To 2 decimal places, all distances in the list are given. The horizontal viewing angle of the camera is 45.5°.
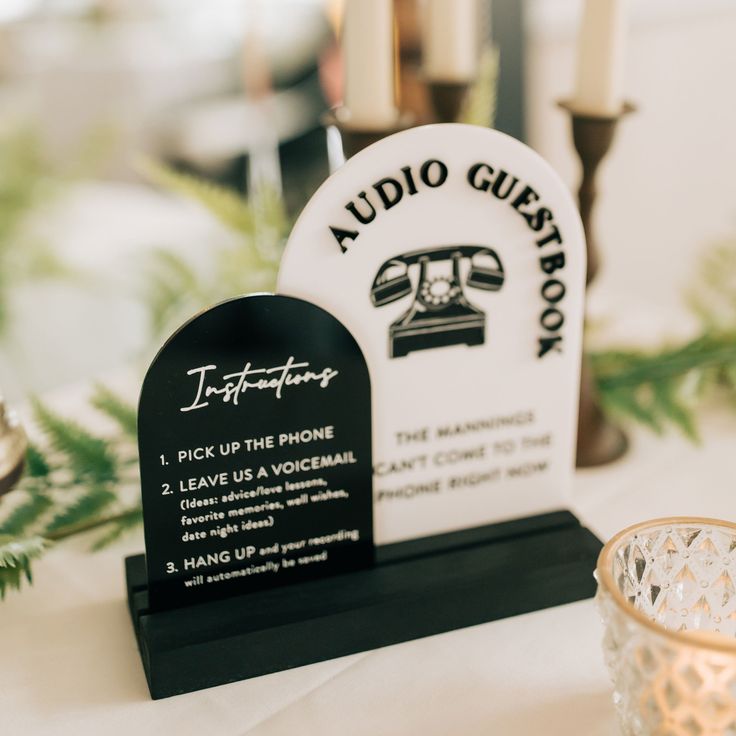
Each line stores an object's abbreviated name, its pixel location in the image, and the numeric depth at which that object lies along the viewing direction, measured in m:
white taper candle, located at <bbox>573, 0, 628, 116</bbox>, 0.73
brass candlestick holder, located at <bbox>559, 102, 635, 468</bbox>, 0.72
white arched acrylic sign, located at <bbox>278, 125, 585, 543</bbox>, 0.55
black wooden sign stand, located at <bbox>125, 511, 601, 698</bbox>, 0.53
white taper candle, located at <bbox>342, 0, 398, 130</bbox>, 0.70
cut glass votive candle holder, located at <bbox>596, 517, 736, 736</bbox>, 0.42
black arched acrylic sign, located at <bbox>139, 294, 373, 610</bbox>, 0.53
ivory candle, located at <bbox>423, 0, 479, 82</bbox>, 0.90
